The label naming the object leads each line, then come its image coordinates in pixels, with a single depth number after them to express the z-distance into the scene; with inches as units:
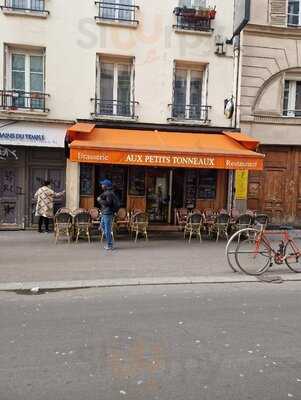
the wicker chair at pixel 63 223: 438.9
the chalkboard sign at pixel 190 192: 564.1
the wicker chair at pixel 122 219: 481.7
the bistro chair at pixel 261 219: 476.5
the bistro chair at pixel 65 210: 454.3
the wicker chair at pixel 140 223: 465.4
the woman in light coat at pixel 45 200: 487.5
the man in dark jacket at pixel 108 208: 406.6
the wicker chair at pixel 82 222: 447.2
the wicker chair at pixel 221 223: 482.6
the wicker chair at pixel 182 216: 505.7
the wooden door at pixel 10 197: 516.7
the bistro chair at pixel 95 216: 467.3
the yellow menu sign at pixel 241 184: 554.3
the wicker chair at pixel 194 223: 474.9
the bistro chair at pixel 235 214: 496.1
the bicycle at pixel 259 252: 324.8
